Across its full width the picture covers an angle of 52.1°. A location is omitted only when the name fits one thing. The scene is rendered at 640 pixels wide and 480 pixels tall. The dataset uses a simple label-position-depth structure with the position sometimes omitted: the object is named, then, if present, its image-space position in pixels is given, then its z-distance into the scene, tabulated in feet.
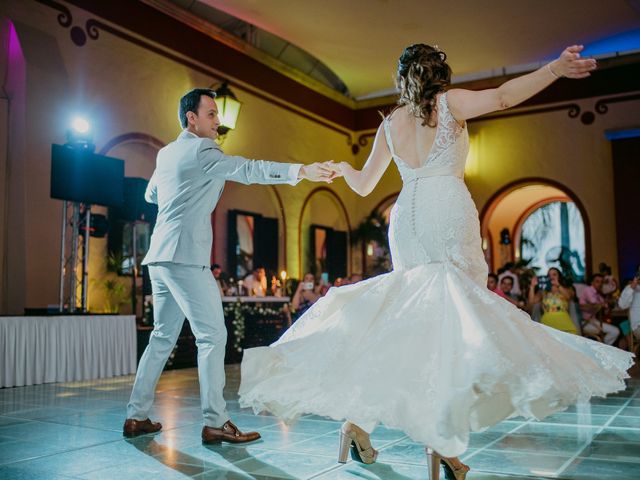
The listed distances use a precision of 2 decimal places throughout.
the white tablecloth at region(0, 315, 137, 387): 20.22
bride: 6.79
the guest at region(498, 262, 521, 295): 35.48
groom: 11.07
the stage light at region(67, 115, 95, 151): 25.07
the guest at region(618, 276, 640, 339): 26.45
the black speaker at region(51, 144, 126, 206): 23.15
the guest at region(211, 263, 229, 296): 30.83
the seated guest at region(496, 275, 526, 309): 30.42
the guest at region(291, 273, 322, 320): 35.12
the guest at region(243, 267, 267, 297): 34.58
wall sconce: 29.78
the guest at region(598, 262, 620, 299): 36.50
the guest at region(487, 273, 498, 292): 30.60
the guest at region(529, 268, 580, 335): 26.00
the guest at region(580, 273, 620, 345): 30.83
